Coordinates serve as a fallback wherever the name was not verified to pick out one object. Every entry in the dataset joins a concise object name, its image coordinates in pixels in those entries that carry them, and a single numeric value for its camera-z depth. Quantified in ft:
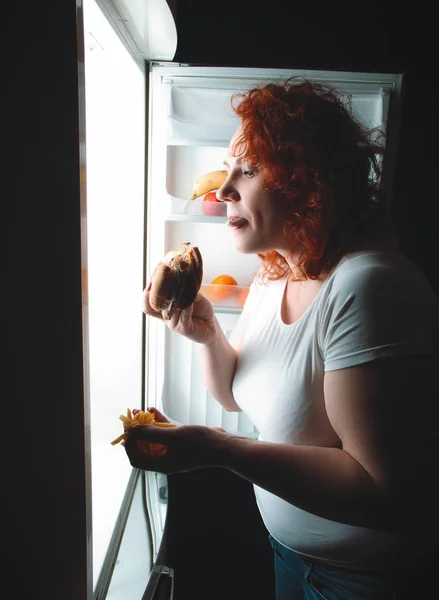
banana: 4.26
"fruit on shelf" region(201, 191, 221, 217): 4.03
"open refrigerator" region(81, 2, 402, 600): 3.77
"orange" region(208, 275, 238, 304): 4.43
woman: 1.96
